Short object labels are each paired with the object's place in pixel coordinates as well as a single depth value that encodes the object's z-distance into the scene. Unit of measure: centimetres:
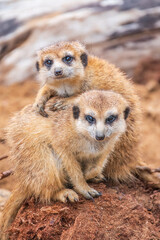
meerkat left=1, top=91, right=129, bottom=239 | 565
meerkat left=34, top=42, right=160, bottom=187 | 655
